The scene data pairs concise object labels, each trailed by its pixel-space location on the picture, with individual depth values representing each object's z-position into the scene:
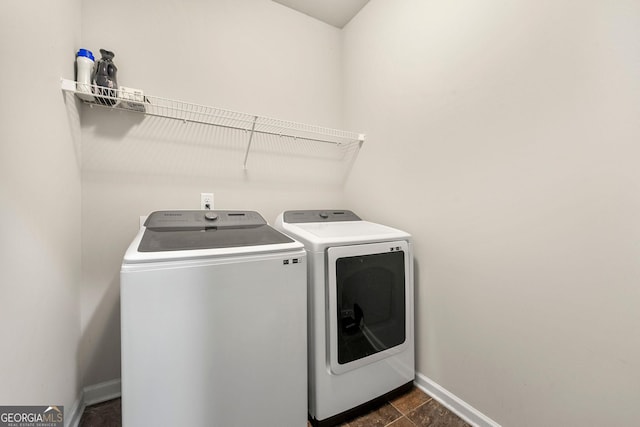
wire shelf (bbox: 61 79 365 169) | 1.25
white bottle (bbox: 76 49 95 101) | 1.18
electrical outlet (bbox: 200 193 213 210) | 1.63
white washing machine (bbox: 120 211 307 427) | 0.84
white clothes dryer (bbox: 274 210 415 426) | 1.18
